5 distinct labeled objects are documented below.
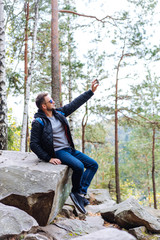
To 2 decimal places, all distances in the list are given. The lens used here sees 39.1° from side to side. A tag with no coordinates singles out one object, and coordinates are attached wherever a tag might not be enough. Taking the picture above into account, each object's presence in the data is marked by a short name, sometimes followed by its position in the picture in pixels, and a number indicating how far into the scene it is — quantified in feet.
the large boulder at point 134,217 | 12.75
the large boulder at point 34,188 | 9.53
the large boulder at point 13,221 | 6.91
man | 11.95
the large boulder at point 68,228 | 9.82
